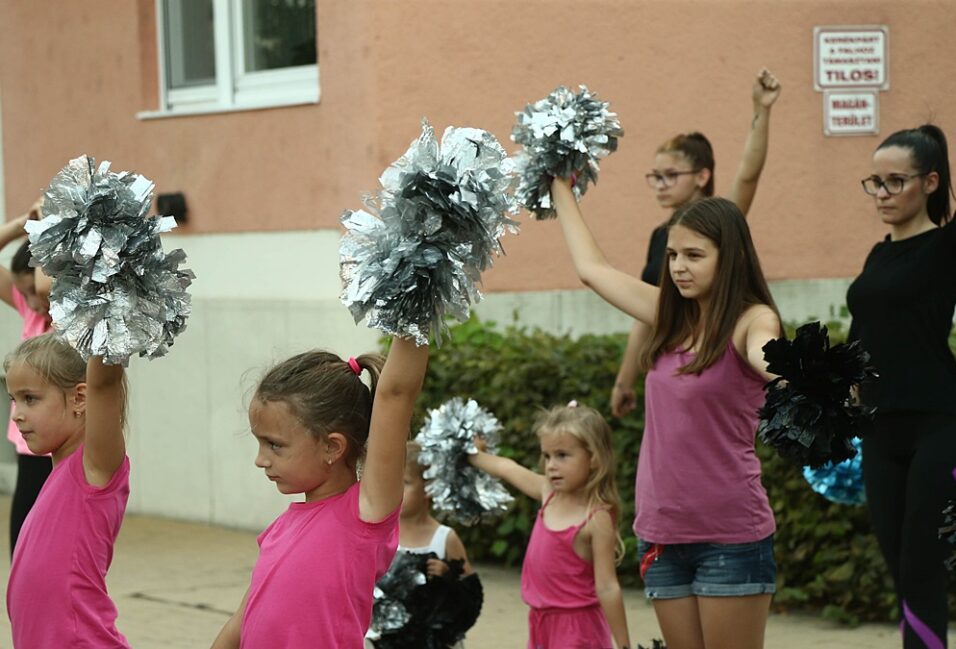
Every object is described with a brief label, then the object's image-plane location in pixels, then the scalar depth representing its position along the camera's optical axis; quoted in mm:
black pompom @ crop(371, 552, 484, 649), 5297
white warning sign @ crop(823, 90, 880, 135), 9750
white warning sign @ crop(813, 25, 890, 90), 9680
